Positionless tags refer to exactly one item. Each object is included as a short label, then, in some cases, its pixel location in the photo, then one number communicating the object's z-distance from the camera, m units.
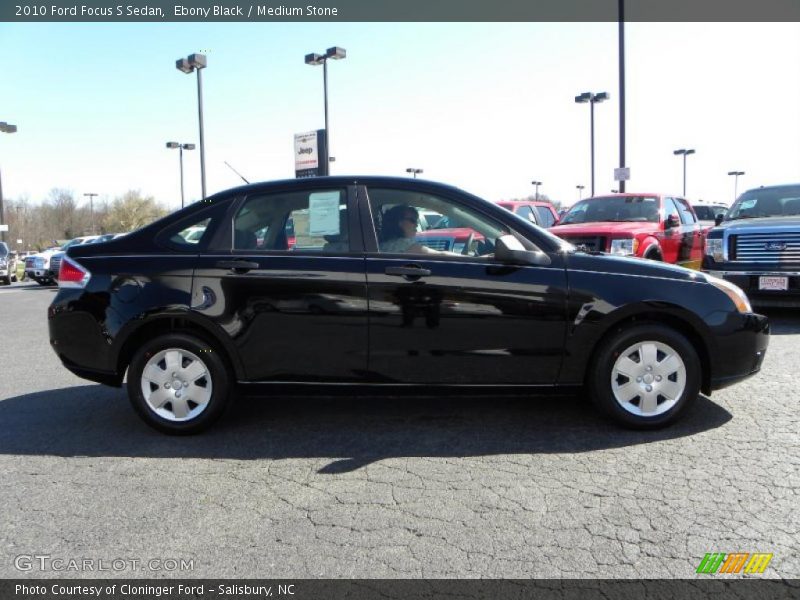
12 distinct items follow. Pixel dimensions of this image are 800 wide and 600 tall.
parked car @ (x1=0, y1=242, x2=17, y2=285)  25.30
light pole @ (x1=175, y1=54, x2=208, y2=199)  24.25
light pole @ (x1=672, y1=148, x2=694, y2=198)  61.81
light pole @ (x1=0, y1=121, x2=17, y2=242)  35.97
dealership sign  21.82
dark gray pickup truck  8.66
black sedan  4.43
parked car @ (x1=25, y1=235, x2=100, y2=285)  23.33
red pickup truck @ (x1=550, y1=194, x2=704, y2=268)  9.91
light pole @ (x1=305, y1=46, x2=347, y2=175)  25.33
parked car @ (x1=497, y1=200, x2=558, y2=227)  14.00
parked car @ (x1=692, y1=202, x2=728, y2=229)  21.23
